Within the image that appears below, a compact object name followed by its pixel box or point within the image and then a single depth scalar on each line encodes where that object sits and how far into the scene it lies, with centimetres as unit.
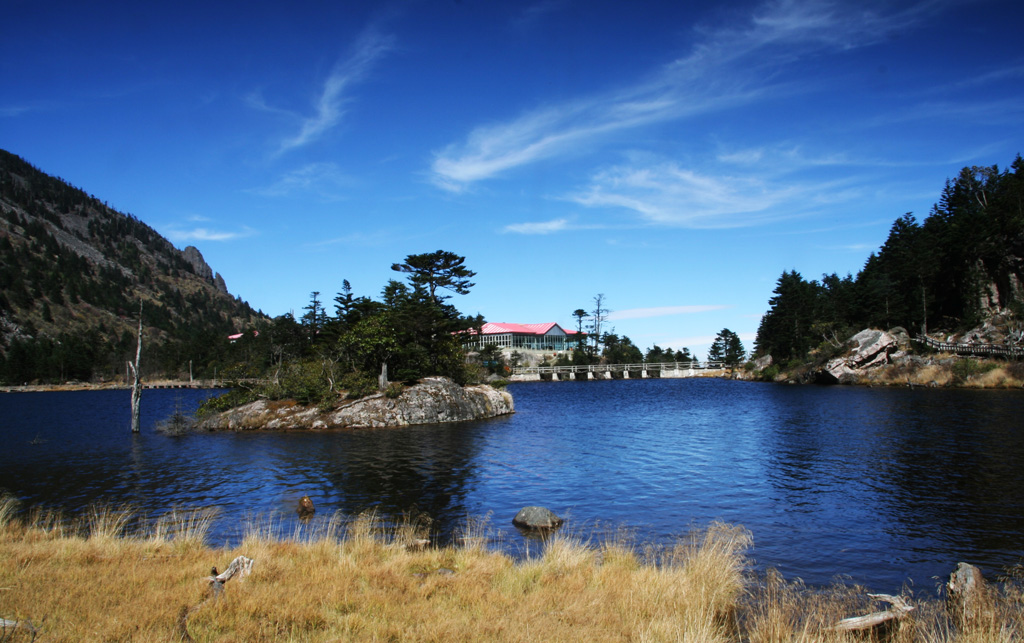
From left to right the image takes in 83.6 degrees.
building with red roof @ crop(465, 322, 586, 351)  15975
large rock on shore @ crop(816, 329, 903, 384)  8681
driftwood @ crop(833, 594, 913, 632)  961
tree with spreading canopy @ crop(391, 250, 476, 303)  7106
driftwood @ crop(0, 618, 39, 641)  740
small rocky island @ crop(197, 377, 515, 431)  4600
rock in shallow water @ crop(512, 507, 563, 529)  1802
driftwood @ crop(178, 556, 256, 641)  852
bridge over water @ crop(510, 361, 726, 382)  14562
